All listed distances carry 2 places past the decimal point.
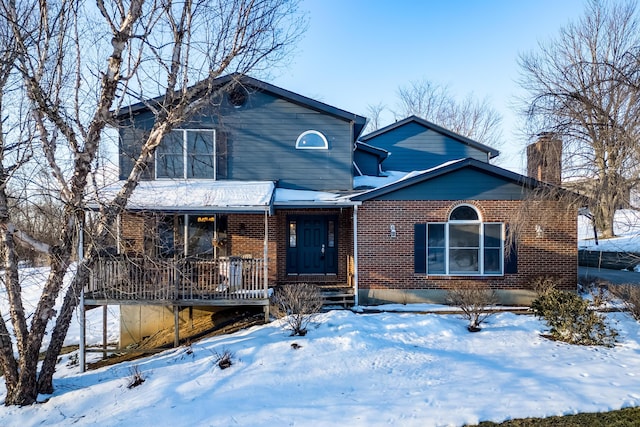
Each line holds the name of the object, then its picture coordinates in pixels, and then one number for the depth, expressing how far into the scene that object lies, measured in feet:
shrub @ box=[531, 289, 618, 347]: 23.25
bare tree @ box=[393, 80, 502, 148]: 105.40
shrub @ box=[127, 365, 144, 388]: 21.04
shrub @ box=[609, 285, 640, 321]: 26.09
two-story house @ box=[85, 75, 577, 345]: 28.86
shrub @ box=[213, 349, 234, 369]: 21.70
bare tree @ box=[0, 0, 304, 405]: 20.36
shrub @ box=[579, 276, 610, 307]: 29.89
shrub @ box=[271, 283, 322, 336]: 25.26
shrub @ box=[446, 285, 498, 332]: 26.48
